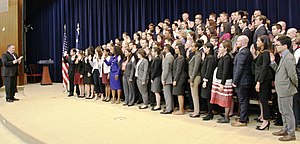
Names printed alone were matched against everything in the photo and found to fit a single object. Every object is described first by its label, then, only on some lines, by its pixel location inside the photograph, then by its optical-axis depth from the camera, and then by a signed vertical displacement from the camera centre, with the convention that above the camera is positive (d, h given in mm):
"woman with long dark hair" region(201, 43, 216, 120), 5570 +73
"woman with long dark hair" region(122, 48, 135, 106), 7197 +10
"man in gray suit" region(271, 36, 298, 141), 4098 -94
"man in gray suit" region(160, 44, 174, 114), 6273 -19
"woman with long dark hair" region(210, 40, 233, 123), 5246 -46
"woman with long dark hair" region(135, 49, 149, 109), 6832 +49
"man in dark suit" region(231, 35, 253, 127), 4977 +13
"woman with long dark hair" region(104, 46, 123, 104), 7566 +151
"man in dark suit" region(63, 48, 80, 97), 9008 +303
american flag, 10164 +148
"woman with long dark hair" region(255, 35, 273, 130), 4664 -6
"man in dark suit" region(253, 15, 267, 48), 5379 +774
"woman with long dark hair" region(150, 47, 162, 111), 6582 +80
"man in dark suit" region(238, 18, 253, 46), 5715 +830
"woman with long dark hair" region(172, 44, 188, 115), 6094 +33
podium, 13875 +194
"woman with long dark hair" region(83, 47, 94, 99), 8469 +77
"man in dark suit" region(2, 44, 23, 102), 8398 +206
